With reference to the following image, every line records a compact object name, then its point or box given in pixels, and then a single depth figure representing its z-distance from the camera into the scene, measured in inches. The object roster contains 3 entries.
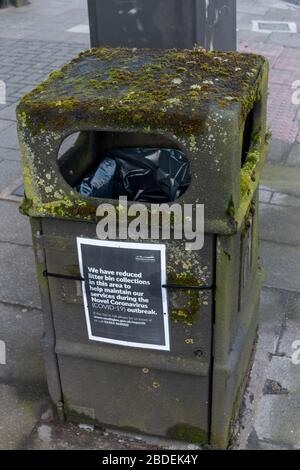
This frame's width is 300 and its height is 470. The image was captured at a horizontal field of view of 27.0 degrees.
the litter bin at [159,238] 86.5
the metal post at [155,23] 142.2
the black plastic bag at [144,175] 110.4
